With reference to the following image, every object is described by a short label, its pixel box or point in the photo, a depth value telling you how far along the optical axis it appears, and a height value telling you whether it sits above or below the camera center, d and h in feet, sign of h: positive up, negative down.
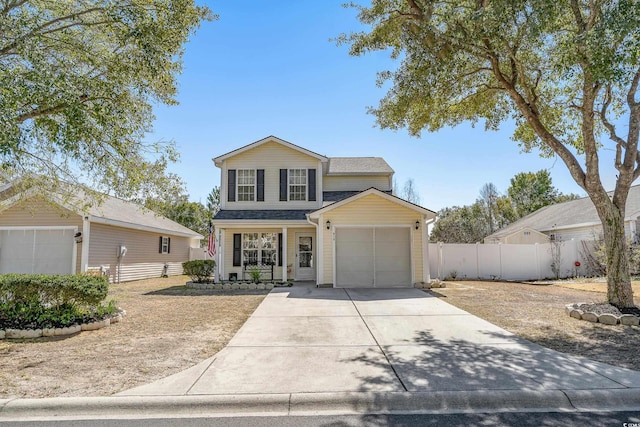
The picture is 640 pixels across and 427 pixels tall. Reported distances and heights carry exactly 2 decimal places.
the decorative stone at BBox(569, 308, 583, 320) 26.93 -4.92
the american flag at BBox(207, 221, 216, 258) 53.16 +0.28
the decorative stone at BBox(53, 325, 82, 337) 22.57 -5.04
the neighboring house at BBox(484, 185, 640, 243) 61.31 +4.45
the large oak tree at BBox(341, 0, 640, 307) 23.81 +14.32
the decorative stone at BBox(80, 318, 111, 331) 23.67 -4.98
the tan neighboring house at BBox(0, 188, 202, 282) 49.80 +1.02
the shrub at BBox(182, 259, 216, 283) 51.13 -2.99
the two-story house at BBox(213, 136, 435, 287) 46.03 +3.13
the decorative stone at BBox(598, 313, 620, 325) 24.89 -4.89
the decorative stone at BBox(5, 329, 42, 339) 21.94 -5.01
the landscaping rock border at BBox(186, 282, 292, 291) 45.68 -4.81
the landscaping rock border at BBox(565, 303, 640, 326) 24.72 -4.90
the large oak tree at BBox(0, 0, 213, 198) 21.20 +11.50
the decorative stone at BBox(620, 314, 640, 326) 24.64 -4.90
